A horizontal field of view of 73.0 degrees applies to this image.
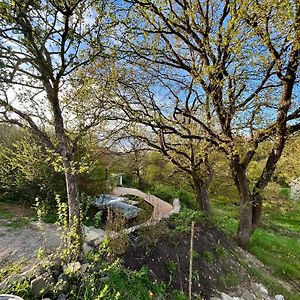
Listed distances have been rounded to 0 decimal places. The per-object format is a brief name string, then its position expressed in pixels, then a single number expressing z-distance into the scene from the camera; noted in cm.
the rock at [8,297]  204
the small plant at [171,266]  355
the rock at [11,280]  252
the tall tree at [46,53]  243
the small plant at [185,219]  453
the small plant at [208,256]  405
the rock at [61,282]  255
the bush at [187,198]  1028
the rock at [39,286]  247
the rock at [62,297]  247
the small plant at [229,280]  377
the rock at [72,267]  269
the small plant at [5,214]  614
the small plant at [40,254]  258
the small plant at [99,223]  438
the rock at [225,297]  347
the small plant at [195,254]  397
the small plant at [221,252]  438
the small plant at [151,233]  383
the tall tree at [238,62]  373
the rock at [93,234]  416
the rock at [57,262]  287
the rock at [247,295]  372
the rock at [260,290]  393
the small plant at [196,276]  358
